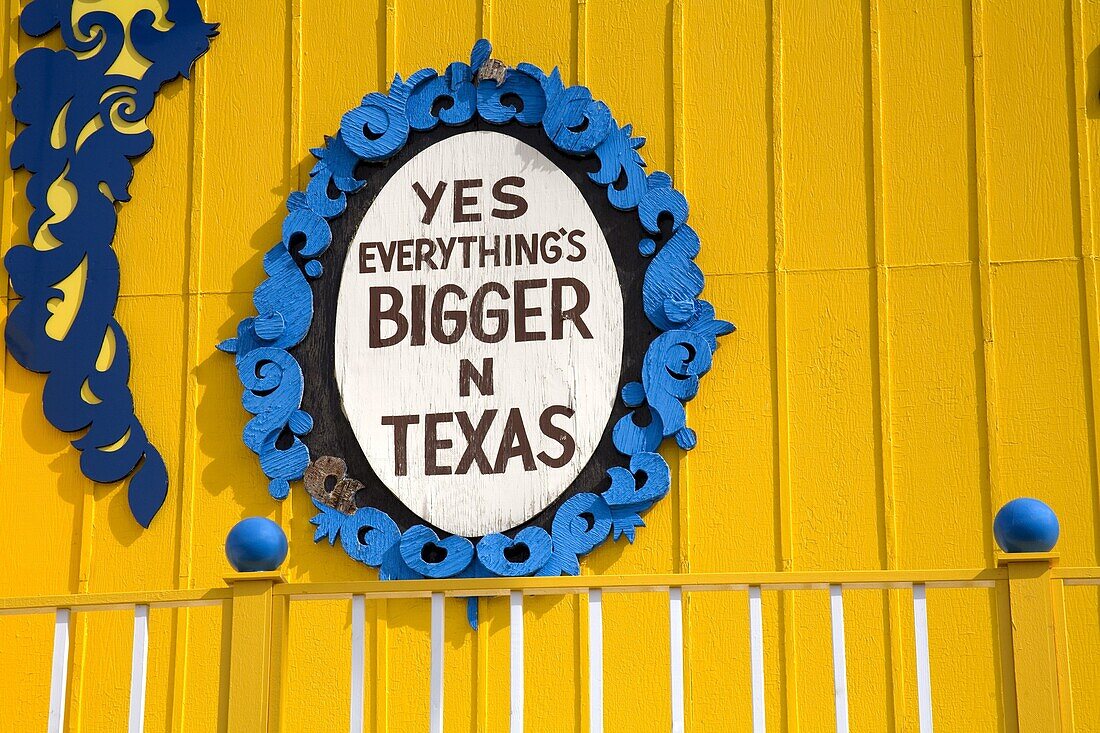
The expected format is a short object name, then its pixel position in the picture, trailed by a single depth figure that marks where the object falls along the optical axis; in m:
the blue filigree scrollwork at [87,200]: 6.29
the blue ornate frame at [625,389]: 5.92
